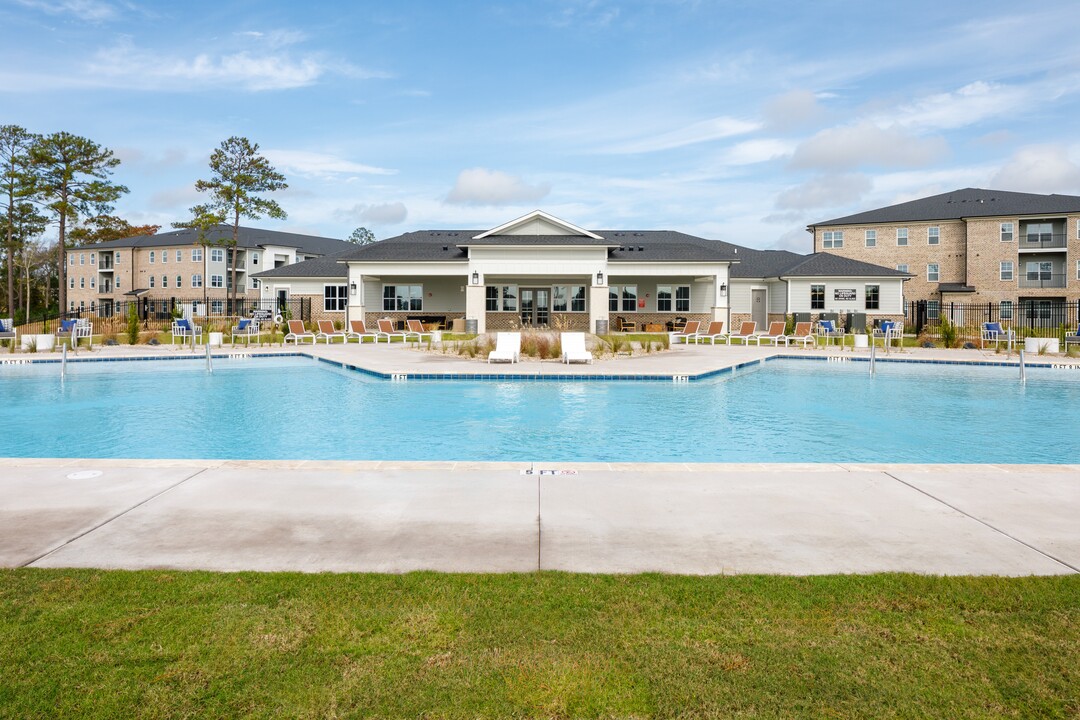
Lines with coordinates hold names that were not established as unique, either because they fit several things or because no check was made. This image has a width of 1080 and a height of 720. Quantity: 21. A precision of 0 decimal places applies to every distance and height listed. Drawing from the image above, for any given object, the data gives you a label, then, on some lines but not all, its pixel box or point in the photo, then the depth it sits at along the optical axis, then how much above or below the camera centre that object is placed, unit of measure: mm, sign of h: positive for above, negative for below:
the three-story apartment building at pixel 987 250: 41406 +5604
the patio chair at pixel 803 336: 26203 +78
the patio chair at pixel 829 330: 28553 +361
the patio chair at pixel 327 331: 27438 +321
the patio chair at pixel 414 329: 28094 +438
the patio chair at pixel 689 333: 27939 +219
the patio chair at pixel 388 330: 28406 +369
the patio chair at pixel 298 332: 26450 +272
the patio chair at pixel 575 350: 17797 -313
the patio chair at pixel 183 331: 24688 +317
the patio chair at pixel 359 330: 27734 +362
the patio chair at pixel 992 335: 24097 +100
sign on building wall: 35344 +2216
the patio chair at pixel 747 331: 28133 +299
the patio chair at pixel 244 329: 27372 +433
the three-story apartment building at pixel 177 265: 56969 +6542
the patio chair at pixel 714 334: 27969 +175
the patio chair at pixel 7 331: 23552 +302
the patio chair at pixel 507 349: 17672 -280
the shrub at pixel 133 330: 24797 +316
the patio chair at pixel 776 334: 26847 +165
